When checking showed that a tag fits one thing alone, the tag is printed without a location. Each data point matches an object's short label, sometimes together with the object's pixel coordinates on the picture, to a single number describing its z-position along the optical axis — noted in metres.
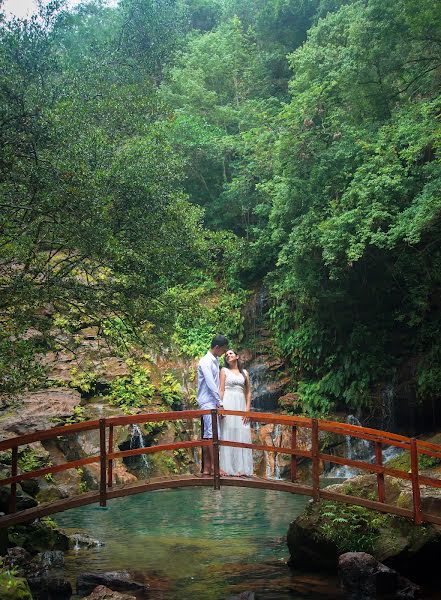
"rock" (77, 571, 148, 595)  8.38
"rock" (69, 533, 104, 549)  10.90
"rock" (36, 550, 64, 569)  9.59
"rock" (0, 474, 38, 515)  9.77
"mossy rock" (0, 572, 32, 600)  6.09
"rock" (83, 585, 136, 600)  7.49
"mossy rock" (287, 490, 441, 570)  8.41
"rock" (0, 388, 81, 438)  15.32
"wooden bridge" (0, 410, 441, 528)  8.47
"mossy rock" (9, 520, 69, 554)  10.16
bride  9.44
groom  9.09
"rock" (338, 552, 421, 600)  7.87
